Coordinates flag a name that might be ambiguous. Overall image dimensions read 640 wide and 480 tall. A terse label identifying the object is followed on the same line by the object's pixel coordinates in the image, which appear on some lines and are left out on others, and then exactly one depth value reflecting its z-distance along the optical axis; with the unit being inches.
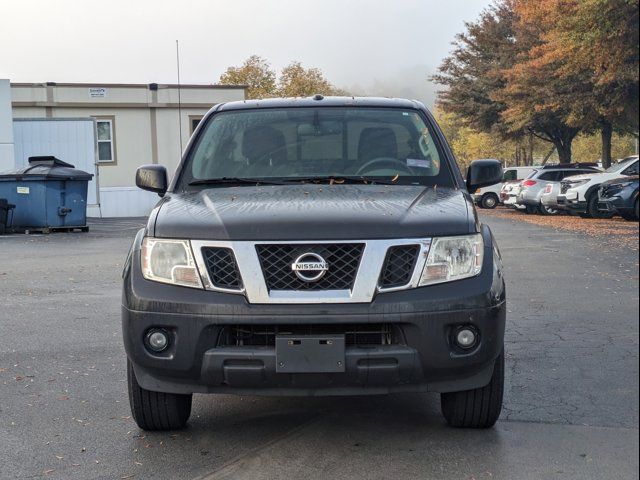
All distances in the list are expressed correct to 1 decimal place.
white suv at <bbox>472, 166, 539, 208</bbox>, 1529.3
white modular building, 1364.4
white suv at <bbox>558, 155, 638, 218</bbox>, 948.6
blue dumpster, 840.3
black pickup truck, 148.7
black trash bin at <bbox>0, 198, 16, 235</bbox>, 836.0
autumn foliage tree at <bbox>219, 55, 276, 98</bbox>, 2620.6
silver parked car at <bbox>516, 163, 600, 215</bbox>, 1164.5
